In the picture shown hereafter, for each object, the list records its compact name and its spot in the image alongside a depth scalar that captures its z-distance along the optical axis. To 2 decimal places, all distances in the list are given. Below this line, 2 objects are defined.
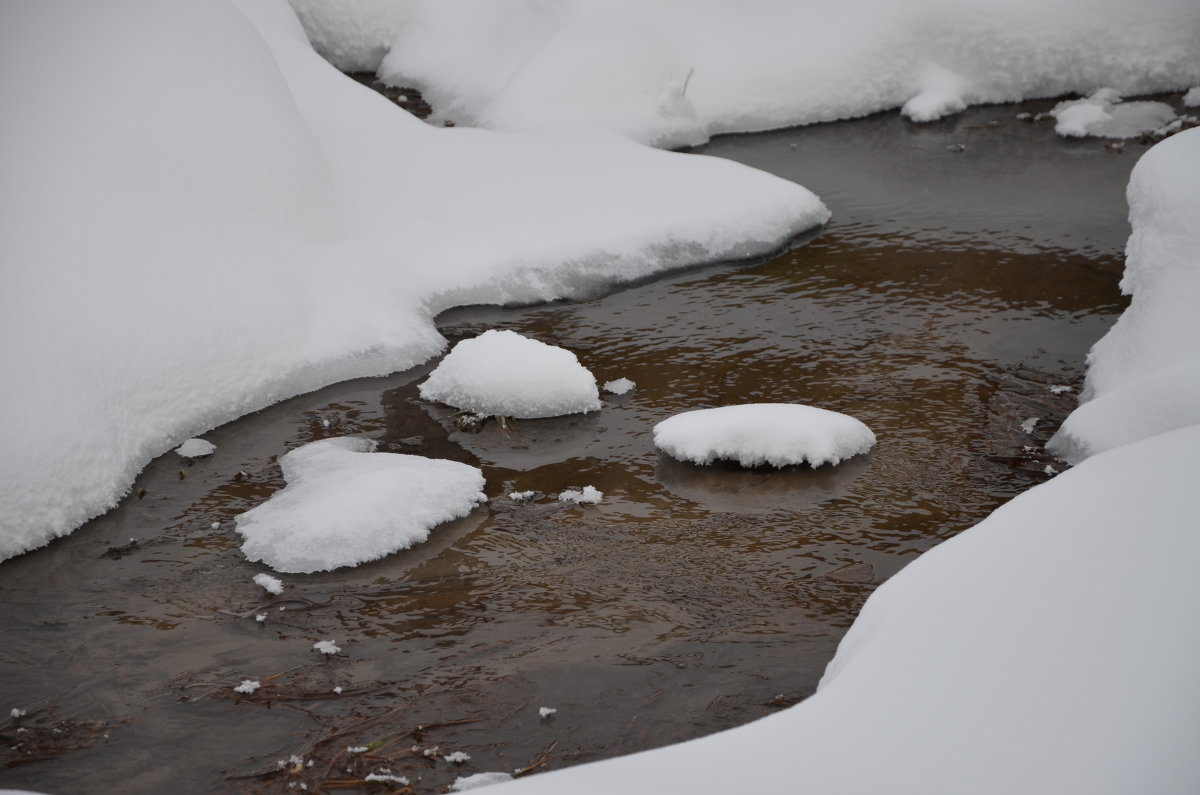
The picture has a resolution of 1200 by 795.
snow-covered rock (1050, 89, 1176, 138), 12.58
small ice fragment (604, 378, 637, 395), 8.04
